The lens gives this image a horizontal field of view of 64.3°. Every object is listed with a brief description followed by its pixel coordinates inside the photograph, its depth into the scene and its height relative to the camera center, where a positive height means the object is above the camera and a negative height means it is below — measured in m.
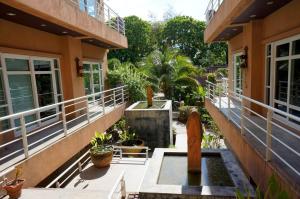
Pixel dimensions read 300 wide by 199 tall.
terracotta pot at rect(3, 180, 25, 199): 4.24 -1.90
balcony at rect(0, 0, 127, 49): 5.71 +1.88
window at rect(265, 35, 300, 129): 6.24 -0.14
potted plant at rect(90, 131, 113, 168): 8.48 -2.62
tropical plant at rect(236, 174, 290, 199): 3.08 -1.57
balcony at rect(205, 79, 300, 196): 3.87 -1.56
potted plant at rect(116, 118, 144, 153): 11.05 -3.06
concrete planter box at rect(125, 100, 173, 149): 12.20 -2.43
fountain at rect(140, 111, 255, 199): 5.07 -2.46
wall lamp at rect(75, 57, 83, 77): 10.54 +0.56
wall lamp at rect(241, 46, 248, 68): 8.69 +0.54
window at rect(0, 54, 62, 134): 6.89 -0.10
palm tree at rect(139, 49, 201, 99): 18.52 +0.44
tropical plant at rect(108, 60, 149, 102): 15.32 -0.19
